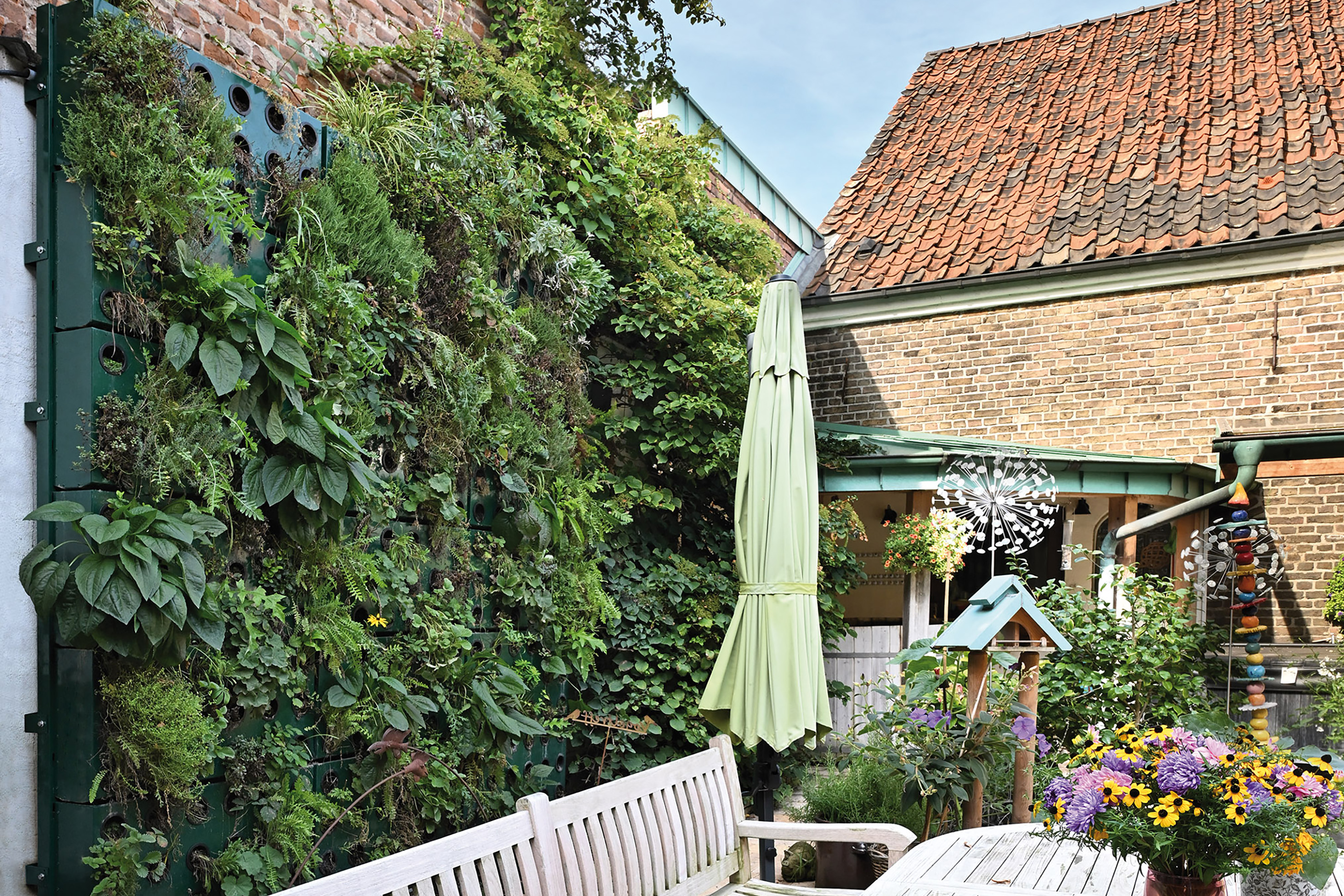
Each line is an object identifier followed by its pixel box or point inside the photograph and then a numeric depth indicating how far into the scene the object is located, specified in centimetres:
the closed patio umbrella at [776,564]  496
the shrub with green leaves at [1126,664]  684
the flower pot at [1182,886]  244
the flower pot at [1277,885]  258
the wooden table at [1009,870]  302
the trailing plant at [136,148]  293
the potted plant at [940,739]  471
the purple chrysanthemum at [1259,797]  234
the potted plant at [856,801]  496
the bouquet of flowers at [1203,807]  235
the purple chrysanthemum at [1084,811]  246
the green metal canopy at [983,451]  784
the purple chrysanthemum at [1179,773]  238
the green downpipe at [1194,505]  744
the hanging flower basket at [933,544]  782
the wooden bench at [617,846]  246
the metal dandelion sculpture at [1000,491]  777
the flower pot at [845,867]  483
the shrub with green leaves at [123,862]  278
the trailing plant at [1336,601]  757
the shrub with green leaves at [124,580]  262
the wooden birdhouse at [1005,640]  481
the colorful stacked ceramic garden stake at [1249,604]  706
